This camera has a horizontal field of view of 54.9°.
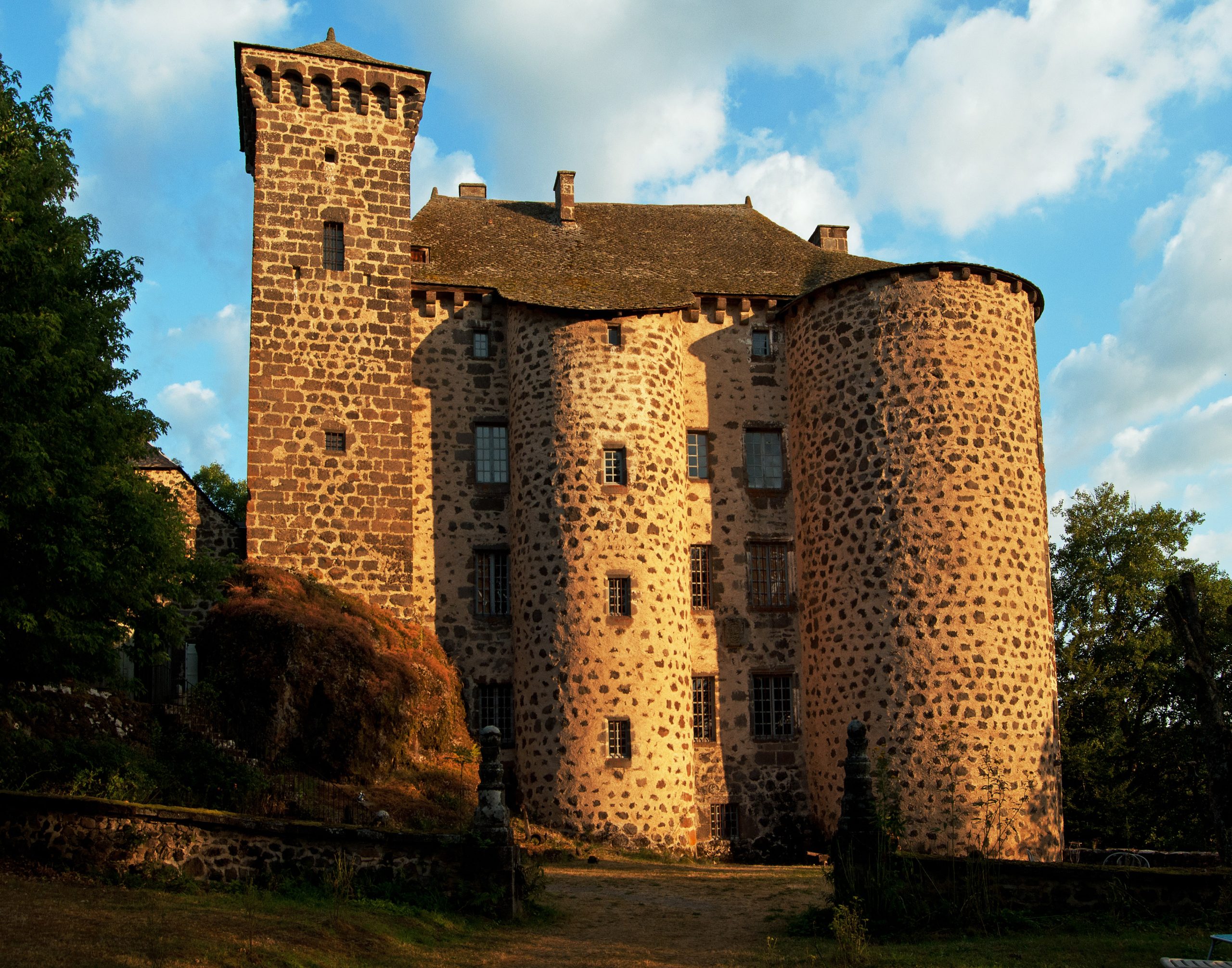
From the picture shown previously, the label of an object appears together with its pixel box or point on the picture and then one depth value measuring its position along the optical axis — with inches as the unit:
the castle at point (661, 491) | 899.4
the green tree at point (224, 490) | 1769.2
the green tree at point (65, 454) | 585.9
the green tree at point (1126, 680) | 1176.8
